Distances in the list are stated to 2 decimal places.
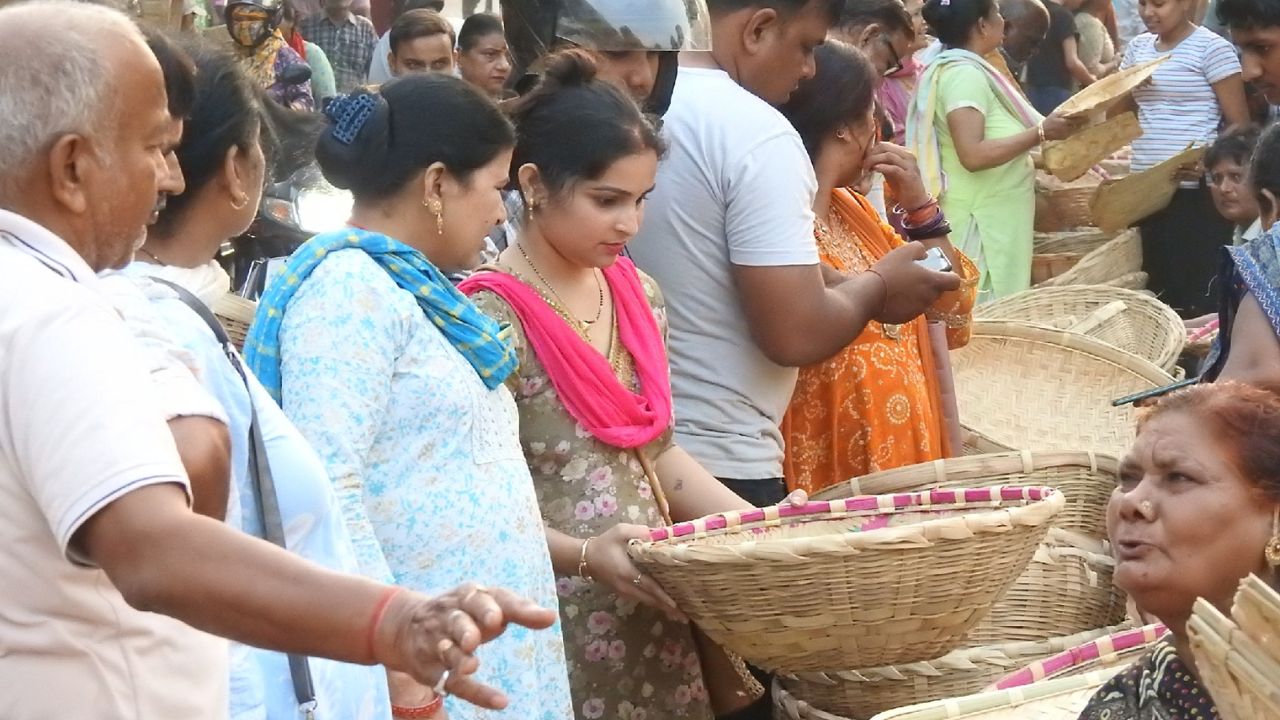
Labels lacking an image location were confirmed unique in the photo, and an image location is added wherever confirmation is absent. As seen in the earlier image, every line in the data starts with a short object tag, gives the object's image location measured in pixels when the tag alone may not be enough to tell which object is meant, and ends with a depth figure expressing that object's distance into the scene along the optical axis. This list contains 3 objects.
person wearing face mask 6.08
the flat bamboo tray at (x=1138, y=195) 7.08
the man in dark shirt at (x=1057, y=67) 10.30
